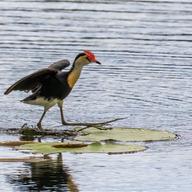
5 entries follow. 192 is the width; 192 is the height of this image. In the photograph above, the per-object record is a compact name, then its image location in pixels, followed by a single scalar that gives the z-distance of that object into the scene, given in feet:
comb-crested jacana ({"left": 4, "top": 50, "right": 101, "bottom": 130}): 63.05
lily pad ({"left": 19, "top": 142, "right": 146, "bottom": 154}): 56.90
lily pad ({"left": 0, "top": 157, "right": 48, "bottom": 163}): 54.70
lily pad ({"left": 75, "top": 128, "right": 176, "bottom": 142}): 59.72
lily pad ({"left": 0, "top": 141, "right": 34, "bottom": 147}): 58.23
